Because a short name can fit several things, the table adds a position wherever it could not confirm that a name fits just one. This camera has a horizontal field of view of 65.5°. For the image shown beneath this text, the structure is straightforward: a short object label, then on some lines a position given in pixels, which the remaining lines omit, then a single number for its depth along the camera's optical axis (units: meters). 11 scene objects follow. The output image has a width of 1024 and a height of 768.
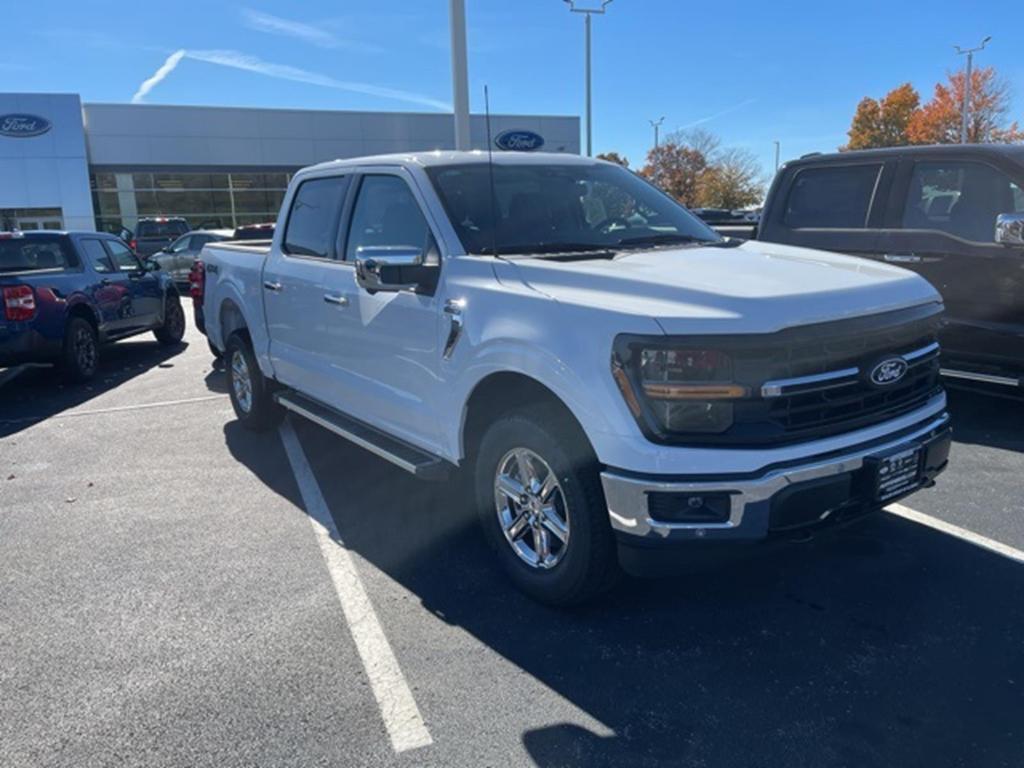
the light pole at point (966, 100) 39.91
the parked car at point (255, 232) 15.29
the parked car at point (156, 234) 23.78
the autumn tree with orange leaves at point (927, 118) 56.00
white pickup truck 2.92
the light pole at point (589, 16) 25.13
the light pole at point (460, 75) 14.55
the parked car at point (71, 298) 8.34
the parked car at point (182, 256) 19.45
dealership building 32.22
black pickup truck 5.85
